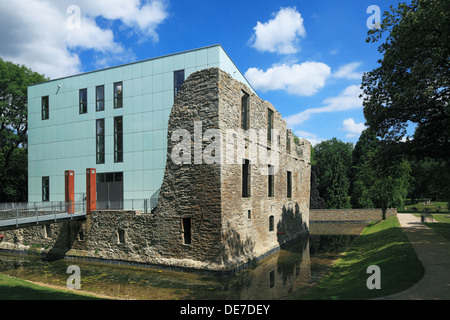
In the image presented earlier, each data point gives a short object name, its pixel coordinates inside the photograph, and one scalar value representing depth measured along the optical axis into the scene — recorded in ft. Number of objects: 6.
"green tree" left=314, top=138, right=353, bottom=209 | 128.06
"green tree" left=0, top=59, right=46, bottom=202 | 101.24
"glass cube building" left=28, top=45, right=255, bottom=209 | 67.77
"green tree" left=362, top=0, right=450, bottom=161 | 38.29
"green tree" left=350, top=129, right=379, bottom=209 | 95.76
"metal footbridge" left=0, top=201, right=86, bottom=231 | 43.77
